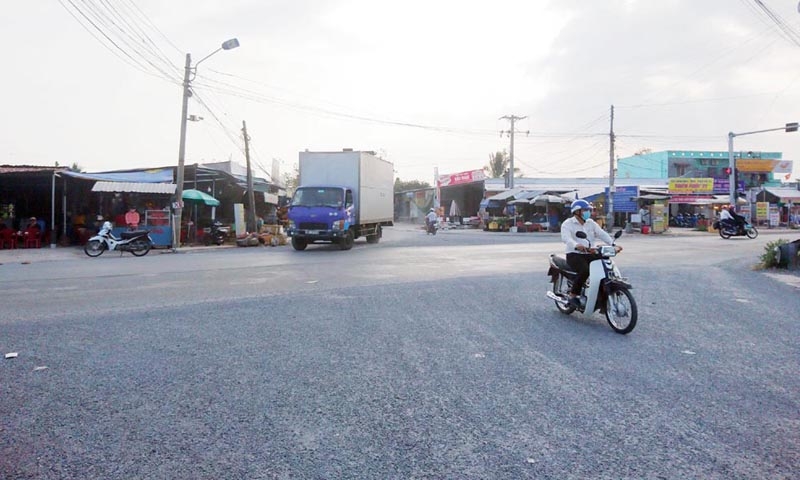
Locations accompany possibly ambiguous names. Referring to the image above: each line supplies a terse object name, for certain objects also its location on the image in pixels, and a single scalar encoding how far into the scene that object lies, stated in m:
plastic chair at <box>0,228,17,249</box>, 21.30
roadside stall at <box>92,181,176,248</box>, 22.75
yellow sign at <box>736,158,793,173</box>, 54.91
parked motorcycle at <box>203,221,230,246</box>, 25.91
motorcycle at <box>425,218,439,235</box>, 35.62
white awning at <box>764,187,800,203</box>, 49.88
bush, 14.04
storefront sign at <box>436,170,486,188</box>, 55.91
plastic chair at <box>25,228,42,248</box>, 21.67
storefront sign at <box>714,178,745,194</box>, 49.78
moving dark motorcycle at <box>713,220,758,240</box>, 28.56
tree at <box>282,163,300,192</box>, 77.75
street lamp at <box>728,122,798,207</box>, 33.03
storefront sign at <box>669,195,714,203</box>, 46.81
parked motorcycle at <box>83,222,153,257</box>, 19.30
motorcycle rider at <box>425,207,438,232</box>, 35.63
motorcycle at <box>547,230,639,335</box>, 6.59
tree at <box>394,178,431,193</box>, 88.54
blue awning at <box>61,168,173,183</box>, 24.60
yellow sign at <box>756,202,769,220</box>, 45.03
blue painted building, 55.12
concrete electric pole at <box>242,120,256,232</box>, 28.59
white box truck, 20.23
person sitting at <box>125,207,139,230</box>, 22.45
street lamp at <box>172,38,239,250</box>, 22.26
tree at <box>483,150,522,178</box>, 77.94
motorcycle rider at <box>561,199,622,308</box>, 7.35
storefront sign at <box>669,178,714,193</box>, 45.91
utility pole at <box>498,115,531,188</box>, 50.16
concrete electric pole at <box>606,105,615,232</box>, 37.50
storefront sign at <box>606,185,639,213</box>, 38.25
